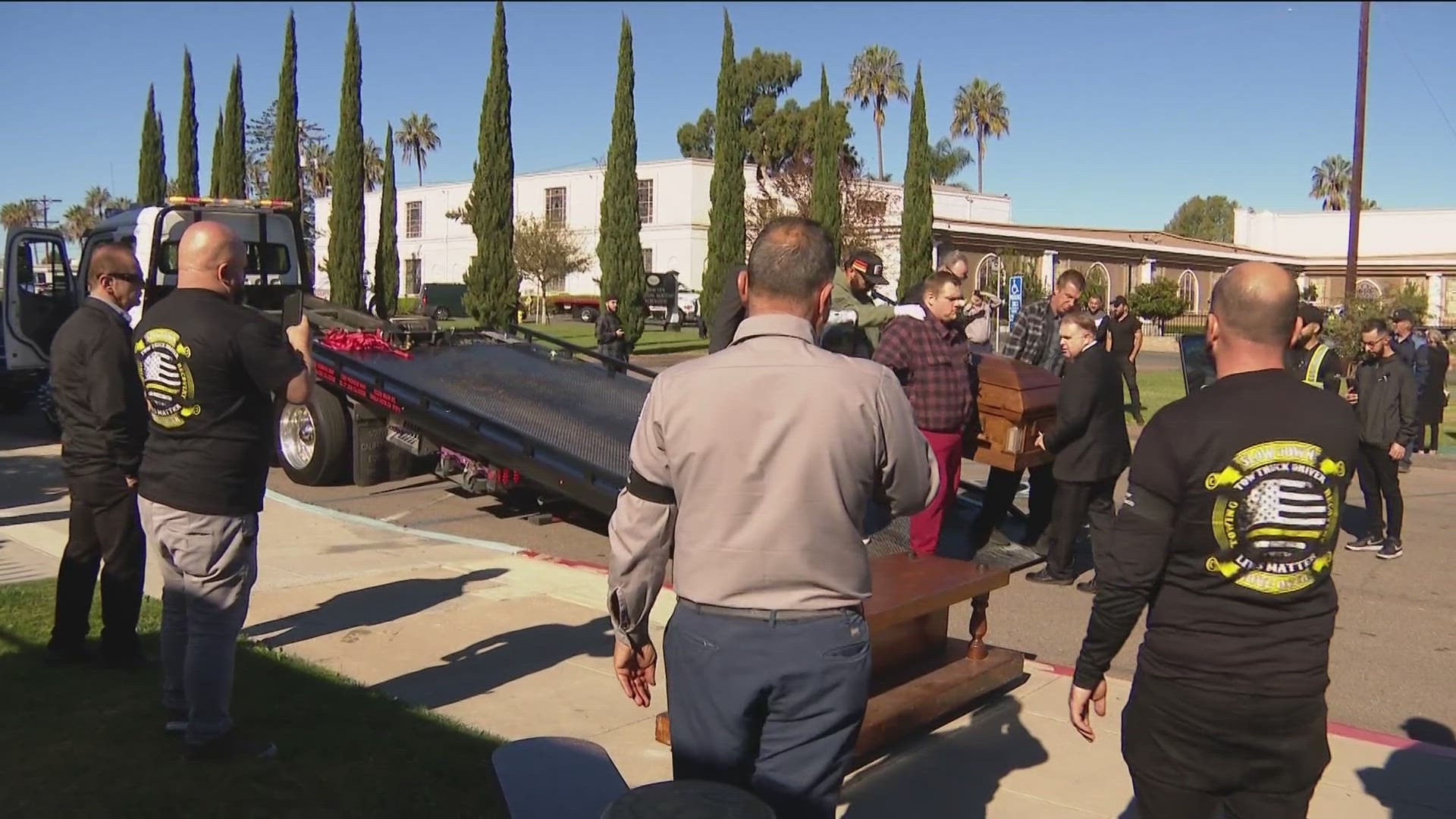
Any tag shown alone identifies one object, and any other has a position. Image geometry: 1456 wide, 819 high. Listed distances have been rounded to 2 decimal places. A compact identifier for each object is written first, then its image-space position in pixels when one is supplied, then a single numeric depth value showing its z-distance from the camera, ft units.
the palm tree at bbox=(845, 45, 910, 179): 259.60
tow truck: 27.86
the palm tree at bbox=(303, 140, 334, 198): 226.79
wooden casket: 25.55
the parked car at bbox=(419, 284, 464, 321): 187.20
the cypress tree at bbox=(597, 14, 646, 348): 117.29
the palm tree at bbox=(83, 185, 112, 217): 349.41
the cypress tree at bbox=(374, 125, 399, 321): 131.85
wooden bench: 15.14
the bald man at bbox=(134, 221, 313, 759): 13.53
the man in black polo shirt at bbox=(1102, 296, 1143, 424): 50.82
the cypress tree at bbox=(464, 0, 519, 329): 111.04
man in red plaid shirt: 23.81
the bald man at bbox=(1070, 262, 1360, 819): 9.11
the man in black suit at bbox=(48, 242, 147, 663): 16.97
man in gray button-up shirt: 8.84
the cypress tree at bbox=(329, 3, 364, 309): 117.08
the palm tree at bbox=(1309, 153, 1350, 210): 310.68
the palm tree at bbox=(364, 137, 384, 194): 286.46
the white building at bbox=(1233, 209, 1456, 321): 178.29
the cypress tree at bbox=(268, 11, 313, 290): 116.06
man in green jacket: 25.22
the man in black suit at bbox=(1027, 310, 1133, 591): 24.63
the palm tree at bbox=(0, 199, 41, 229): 333.21
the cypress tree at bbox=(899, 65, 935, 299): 121.08
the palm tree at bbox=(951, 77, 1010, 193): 295.07
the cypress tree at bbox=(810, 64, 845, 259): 120.78
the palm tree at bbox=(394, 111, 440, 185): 331.98
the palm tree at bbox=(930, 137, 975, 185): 299.79
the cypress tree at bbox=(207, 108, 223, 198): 128.67
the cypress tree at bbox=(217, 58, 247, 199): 123.95
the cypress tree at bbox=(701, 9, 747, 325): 116.78
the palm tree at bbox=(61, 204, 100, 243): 322.10
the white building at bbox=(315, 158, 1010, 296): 188.65
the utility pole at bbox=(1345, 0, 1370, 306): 78.18
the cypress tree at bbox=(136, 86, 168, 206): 135.44
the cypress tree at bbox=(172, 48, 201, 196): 131.64
